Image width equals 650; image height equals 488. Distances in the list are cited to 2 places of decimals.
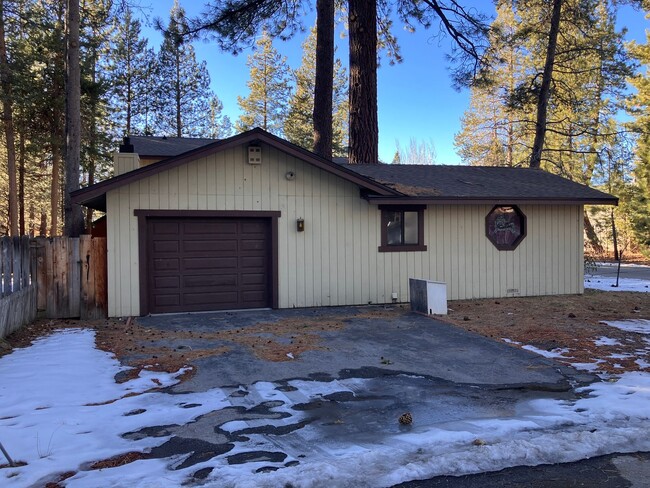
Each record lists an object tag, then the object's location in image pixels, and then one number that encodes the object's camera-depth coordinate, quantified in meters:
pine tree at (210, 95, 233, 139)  33.41
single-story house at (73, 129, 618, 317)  9.48
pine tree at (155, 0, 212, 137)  27.86
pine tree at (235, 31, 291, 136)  34.00
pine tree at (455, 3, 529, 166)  26.77
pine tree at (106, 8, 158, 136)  24.48
